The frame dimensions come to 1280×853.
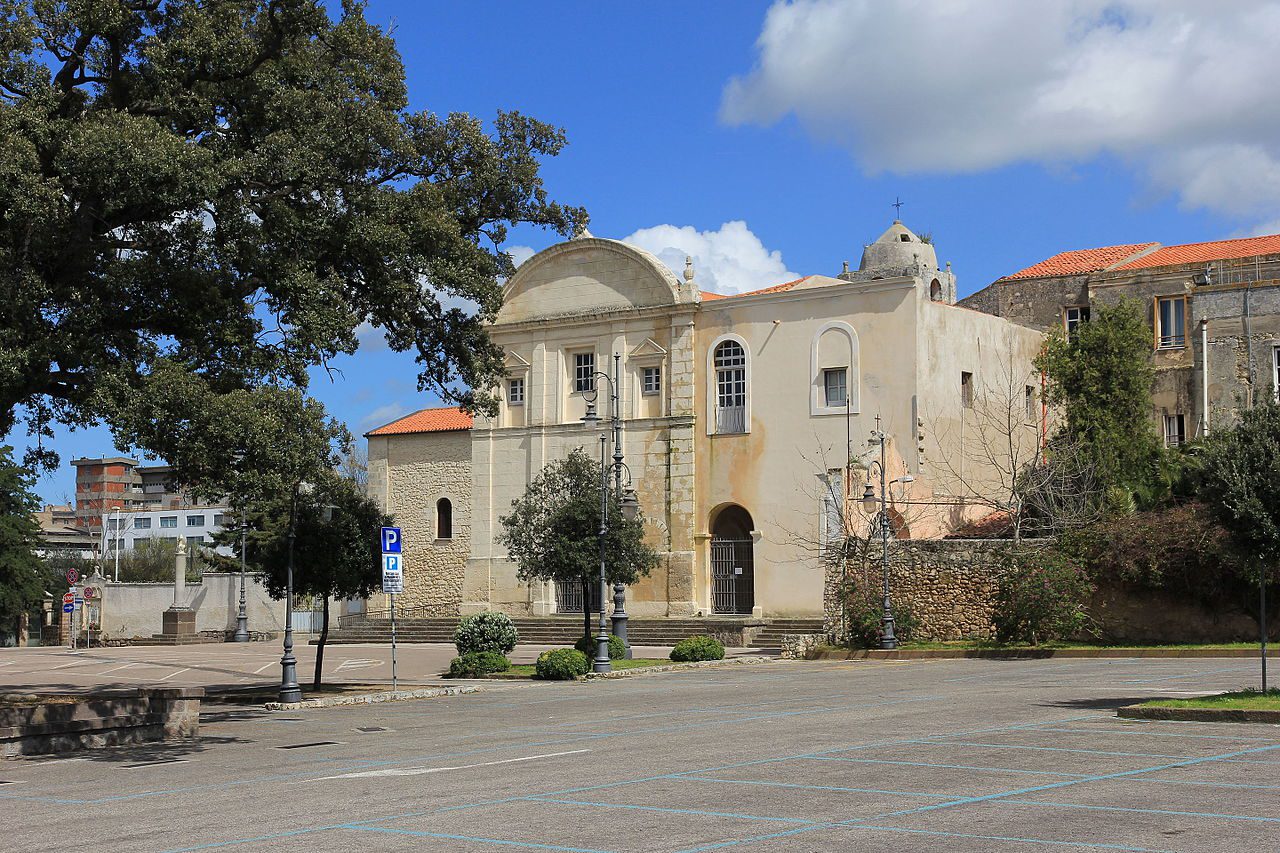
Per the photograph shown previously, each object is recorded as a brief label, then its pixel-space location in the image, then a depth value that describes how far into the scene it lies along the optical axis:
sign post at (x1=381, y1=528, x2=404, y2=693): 24.09
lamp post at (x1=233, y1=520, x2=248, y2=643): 53.54
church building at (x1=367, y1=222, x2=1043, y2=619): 42.56
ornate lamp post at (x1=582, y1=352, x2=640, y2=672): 31.10
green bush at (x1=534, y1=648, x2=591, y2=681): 28.27
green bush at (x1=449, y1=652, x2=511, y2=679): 29.28
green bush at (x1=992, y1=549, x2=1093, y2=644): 31.22
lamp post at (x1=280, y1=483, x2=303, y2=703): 23.09
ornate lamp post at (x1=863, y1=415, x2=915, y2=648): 32.47
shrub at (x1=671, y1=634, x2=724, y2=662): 32.38
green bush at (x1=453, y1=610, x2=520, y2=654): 32.06
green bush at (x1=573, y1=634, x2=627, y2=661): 32.28
